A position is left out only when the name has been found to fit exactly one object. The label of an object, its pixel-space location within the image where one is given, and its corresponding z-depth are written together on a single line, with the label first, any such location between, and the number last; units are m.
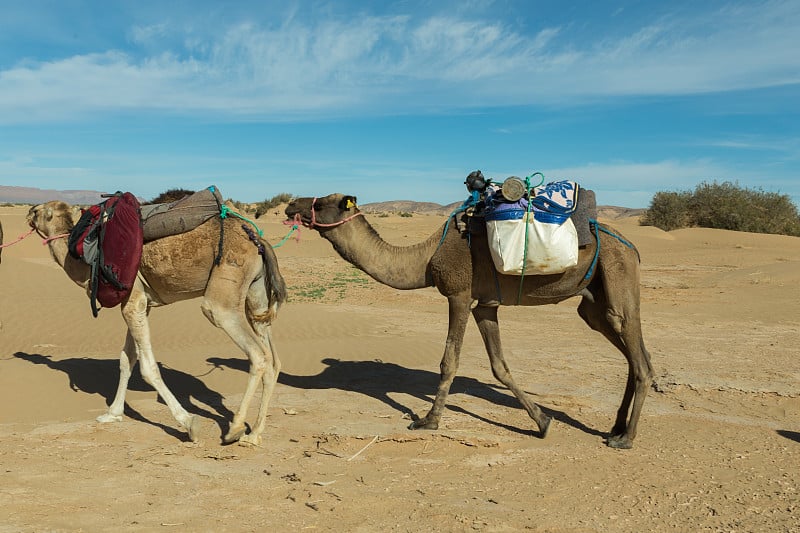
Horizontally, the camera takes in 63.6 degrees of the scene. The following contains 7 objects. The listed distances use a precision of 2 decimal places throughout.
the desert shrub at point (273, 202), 54.30
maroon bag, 6.30
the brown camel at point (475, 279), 6.55
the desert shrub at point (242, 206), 56.02
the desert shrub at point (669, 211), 46.84
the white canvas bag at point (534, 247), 6.28
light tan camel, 6.27
